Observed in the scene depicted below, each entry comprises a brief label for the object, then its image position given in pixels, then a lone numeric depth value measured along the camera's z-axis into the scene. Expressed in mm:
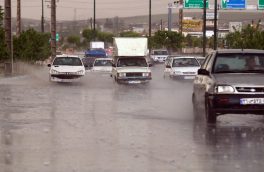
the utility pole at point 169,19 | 123425
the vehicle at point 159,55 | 82000
